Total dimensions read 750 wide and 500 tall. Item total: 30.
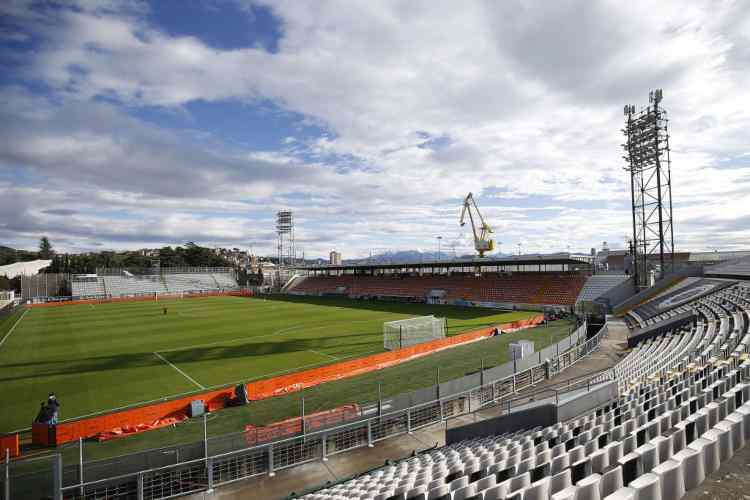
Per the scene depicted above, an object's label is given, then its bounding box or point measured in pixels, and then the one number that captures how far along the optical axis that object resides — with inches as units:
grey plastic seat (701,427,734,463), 205.9
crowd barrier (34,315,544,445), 569.9
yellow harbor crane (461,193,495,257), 3270.4
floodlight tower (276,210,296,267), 4484.0
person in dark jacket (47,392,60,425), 578.4
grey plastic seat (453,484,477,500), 194.7
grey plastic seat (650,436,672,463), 204.3
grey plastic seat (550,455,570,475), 222.6
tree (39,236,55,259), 5880.9
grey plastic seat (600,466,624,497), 175.5
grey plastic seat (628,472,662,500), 154.1
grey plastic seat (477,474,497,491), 212.1
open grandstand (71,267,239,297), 3053.9
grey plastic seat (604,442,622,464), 217.8
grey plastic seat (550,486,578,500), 155.3
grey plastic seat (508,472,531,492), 200.4
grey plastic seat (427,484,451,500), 195.8
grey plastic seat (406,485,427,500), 195.6
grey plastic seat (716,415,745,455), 218.0
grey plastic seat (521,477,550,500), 174.9
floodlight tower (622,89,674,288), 1534.2
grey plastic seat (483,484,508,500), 187.0
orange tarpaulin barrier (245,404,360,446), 435.5
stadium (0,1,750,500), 238.4
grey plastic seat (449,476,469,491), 217.8
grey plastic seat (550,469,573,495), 186.4
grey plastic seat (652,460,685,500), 170.1
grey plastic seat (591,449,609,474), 208.6
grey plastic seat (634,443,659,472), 191.0
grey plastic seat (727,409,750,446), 231.0
